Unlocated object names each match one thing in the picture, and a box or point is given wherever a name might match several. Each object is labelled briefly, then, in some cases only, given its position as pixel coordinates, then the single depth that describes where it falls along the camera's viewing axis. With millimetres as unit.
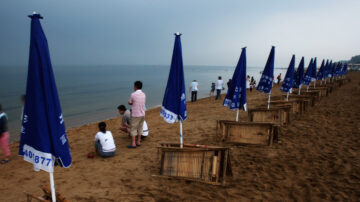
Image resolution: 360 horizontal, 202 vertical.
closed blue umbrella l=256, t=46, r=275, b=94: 7914
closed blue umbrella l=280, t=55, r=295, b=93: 10106
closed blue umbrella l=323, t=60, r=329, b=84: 20675
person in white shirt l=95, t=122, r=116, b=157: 5852
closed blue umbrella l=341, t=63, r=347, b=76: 33903
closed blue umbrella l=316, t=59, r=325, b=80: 19241
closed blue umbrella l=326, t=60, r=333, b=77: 23859
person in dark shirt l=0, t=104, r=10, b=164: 5691
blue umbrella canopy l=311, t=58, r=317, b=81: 15183
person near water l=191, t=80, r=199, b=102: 16911
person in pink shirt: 5996
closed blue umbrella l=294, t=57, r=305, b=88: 11884
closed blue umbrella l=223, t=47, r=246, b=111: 6199
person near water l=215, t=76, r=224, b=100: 17297
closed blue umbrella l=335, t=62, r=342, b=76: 29372
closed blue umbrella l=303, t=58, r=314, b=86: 14492
